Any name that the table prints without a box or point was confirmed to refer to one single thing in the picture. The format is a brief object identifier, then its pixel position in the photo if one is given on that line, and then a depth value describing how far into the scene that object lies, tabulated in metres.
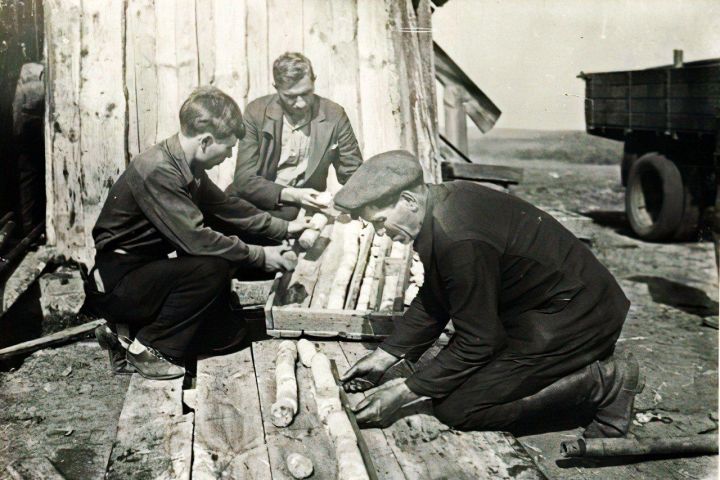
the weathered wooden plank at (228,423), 2.69
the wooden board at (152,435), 2.74
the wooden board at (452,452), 2.69
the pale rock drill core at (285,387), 2.96
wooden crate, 3.89
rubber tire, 8.09
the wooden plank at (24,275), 4.49
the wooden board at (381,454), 2.69
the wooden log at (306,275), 4.14
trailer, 7.49
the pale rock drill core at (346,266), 4.18
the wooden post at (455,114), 6.73
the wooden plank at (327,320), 3.90
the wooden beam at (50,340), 4.25
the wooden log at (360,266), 4.22
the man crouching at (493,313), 2.87
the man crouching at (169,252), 3.66
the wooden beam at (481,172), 6.28
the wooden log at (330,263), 4.19
